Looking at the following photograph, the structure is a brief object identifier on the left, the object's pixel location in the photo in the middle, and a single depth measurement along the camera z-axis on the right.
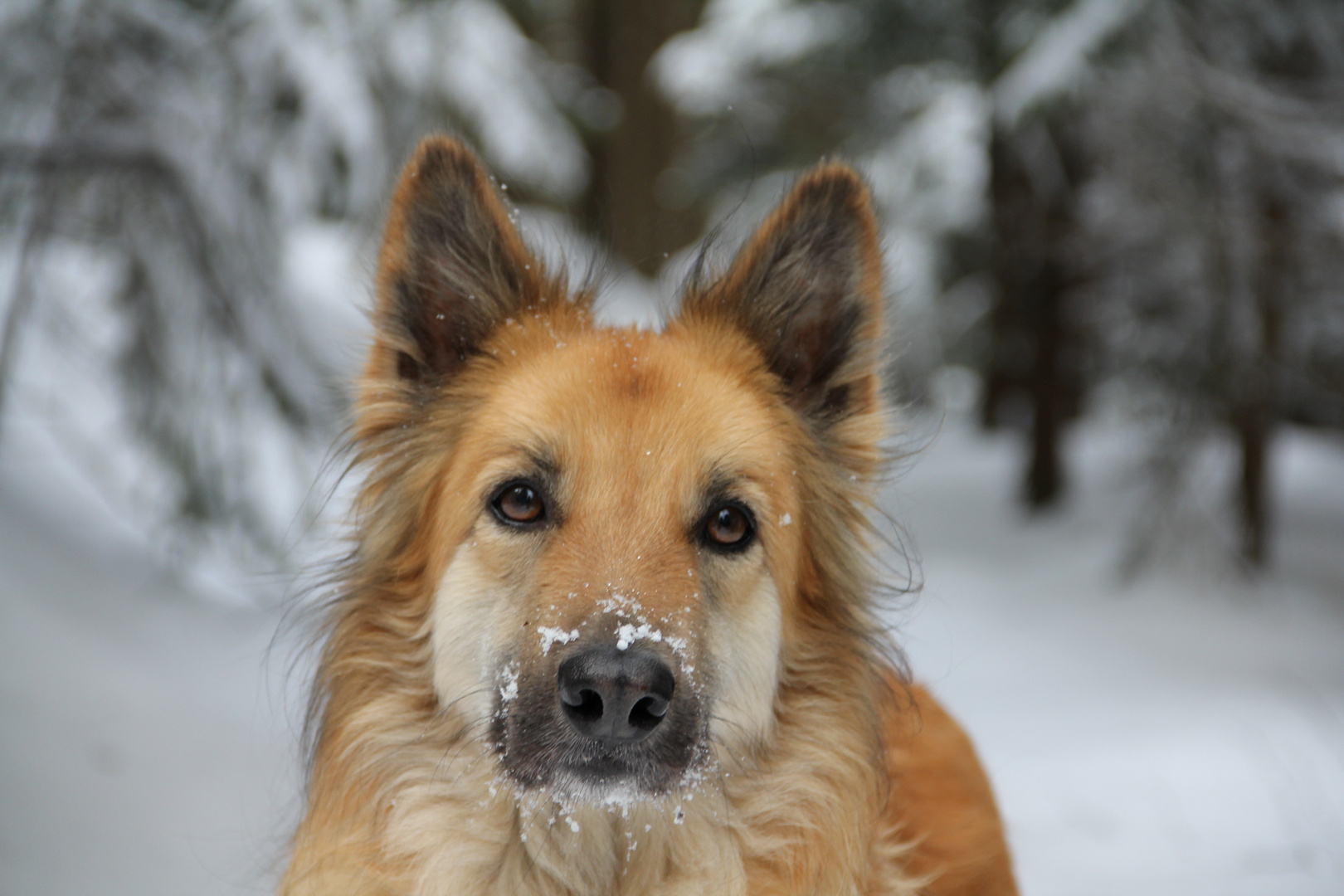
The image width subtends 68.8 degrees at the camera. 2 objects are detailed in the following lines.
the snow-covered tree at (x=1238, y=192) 6.62
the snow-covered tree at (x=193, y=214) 5.00
